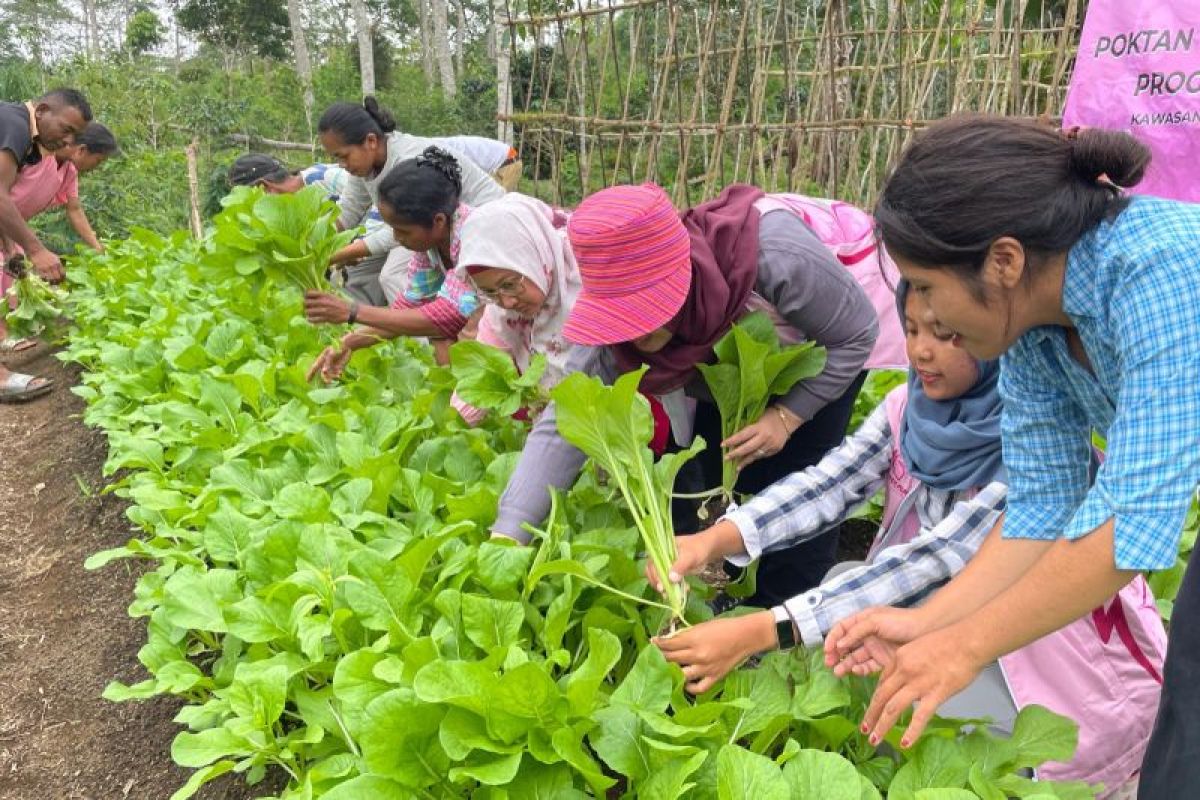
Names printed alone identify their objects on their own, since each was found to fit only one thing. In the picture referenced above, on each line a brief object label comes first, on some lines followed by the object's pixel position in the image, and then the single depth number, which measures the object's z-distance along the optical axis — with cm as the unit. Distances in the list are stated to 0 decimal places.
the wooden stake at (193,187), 899
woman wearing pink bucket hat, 197
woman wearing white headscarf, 247
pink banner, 263
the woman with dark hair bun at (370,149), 420
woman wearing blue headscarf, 171
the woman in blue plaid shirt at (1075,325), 109
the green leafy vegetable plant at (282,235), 321
